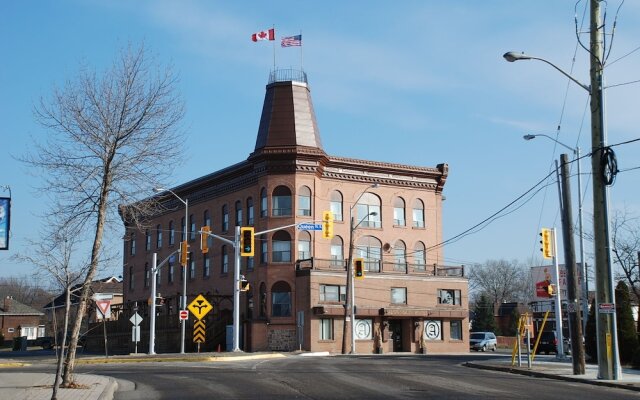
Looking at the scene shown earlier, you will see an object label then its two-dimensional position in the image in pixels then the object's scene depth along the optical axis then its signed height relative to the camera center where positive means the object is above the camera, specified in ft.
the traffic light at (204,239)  133.26 +13.23
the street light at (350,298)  164.45 +3.53
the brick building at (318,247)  185.06 +17.68
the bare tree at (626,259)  131.99 +9.40
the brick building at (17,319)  338.95 -1.04
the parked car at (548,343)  169.07 -6.46
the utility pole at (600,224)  71.46 +8.30
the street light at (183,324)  153.30 -1.63
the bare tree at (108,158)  64.49 +13.36
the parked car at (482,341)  217.56 -7.67
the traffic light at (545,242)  108.59 +10.02
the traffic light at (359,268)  154.10 +9.28
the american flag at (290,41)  184.15 +65.01
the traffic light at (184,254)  143.64 +11.47
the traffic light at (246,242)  120.67 +11.39
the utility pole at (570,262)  82.79 +5.52
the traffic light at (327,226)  136.67 +15.67
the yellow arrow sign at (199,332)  146.14 -3.13
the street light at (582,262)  125.70 +8.45
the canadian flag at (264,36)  184.14 +66.28
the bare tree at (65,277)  57.00 +3.05
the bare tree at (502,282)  416.05 +17.38
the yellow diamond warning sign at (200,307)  136.05 +1.53
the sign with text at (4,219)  61.82 +7.82
